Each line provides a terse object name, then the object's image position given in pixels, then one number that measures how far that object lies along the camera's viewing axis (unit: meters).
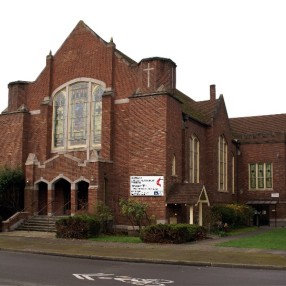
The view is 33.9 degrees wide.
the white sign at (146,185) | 26.64
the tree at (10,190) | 30.34
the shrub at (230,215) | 29.36
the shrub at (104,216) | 26.12
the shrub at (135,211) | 25.58
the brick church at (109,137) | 27.22
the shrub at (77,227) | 24.38
